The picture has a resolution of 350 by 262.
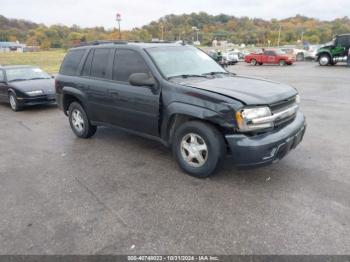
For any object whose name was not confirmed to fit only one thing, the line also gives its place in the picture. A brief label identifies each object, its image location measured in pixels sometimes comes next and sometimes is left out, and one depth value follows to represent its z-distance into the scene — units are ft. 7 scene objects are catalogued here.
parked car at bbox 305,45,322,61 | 103.54
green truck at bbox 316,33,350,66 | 73.05
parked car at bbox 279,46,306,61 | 107.20
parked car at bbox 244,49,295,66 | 90.33
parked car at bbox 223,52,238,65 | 105.16
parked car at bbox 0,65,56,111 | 30.32
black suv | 11.90
